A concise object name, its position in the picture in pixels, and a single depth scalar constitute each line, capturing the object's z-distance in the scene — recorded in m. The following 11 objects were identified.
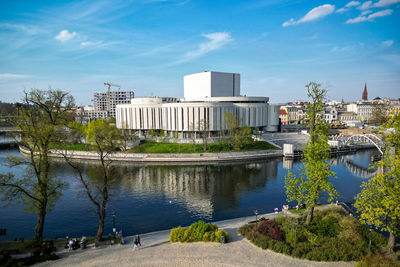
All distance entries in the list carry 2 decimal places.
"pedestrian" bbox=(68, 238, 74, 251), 20.80
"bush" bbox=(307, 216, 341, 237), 22.00
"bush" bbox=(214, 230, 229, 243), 21.39
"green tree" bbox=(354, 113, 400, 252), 18.52
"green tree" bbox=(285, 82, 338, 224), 23.05
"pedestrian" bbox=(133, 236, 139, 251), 20.41
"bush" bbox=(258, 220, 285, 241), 21.31
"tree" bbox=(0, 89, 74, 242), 22.95
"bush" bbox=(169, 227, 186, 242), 21.66
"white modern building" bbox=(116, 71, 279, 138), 88.62
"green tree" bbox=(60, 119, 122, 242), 22.42
